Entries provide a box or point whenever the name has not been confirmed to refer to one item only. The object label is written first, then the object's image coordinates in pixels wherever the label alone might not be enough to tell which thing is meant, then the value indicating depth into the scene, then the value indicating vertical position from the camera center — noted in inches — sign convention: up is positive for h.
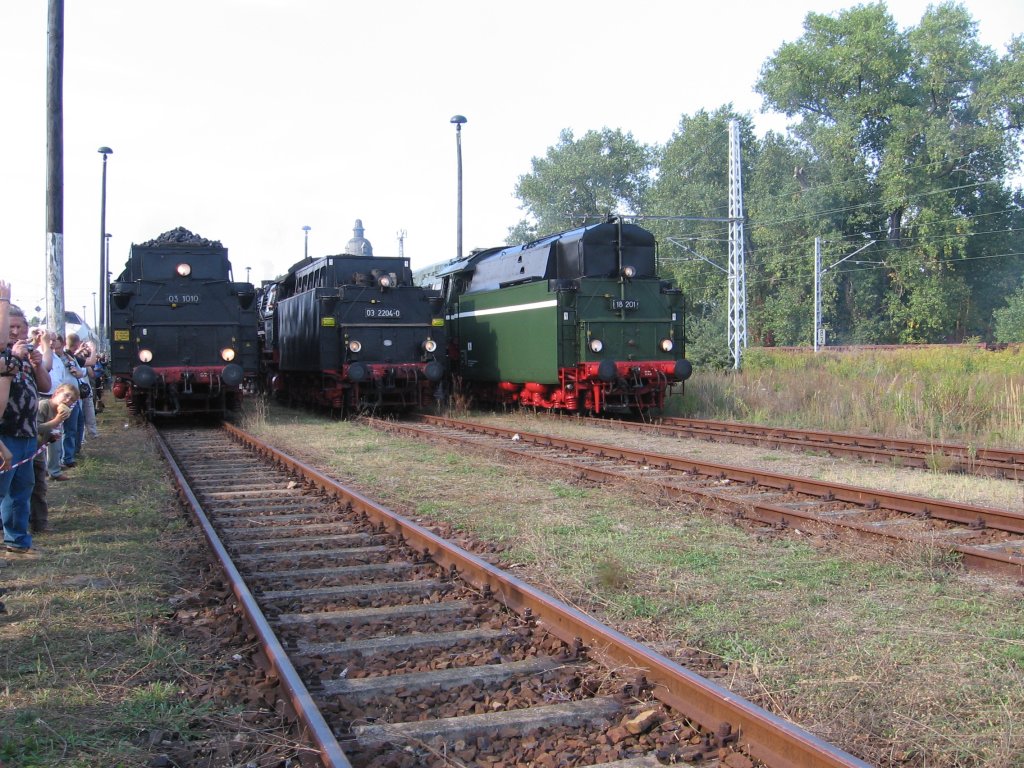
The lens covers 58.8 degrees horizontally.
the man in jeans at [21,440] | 262.1 -15.1
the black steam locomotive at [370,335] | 735.1 +42.8
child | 295.9 -15.4
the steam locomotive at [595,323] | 642.8 +45.4
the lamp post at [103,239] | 1364.4 +225.5
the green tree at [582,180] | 2578.7 +592.4
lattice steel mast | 1064.2 +176.5
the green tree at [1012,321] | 1659.7 +113.9
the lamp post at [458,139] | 1152.2 +319.6
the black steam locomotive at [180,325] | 684.1 +47.9
